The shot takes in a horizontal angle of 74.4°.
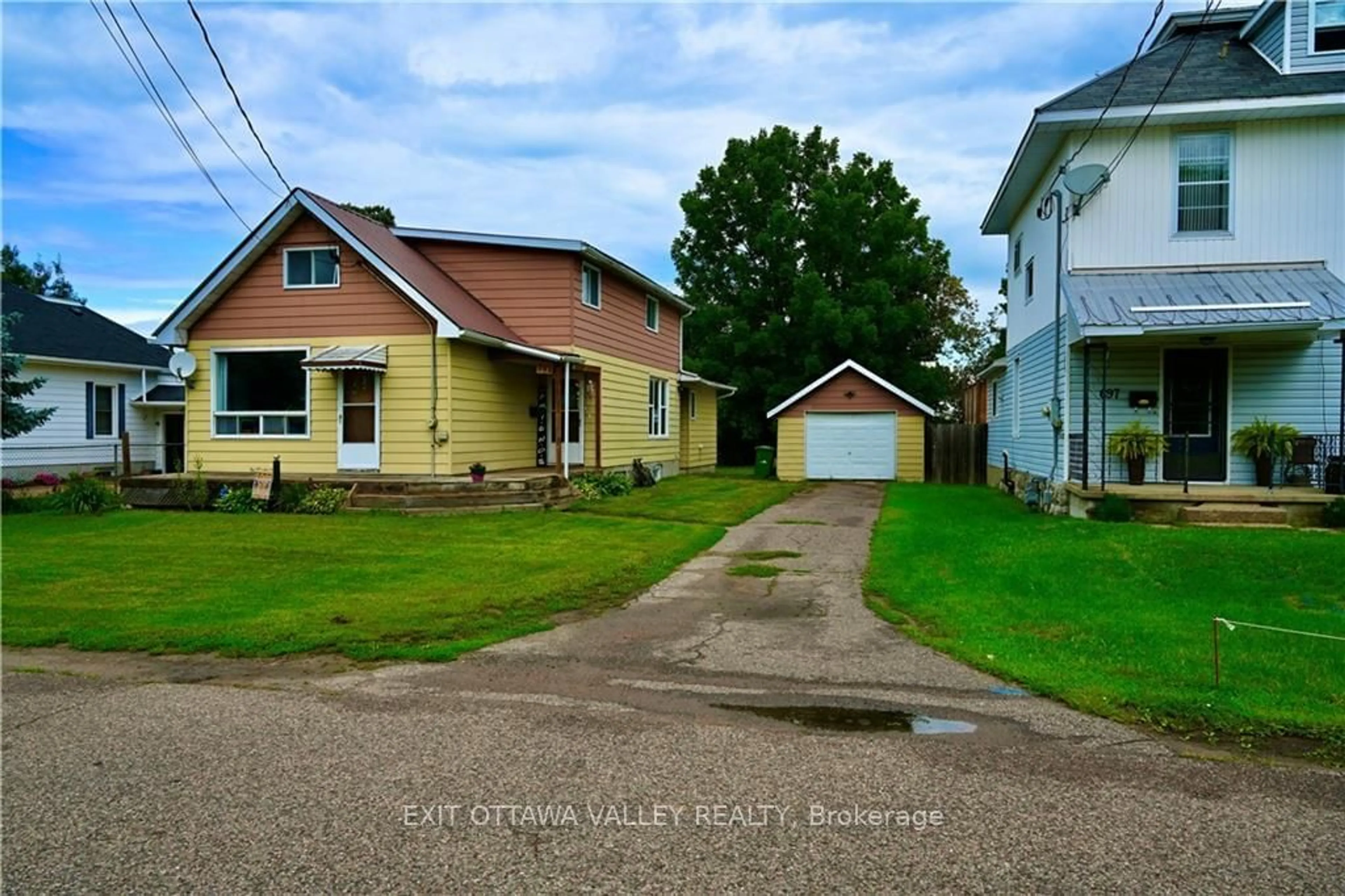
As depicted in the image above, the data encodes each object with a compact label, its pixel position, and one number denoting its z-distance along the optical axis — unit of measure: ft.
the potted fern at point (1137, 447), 47.57
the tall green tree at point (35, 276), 163.53
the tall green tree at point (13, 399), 56.18
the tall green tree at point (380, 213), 152.76
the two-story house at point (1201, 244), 47.50
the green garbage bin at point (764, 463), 93.30
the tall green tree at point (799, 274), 118.73
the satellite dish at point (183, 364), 56.95
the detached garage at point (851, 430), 85.81
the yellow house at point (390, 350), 55.01
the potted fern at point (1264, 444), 46.44
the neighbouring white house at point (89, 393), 77.97
